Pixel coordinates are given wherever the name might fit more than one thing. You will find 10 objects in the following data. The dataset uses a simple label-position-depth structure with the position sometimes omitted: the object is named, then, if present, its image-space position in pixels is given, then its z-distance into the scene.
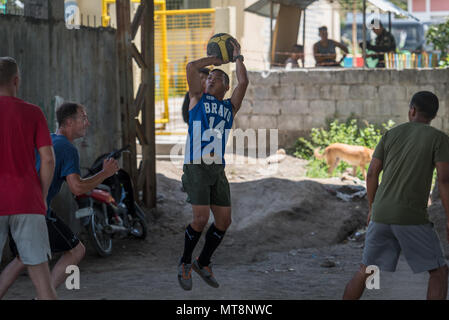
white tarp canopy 15.61
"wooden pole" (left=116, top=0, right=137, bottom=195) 9.32
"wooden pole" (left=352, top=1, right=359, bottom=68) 19.57
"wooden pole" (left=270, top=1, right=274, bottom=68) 16.50
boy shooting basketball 5.91
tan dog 12.67
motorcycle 8.01
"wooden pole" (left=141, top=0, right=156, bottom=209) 9.91
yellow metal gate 15.22
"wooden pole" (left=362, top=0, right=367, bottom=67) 14.86
